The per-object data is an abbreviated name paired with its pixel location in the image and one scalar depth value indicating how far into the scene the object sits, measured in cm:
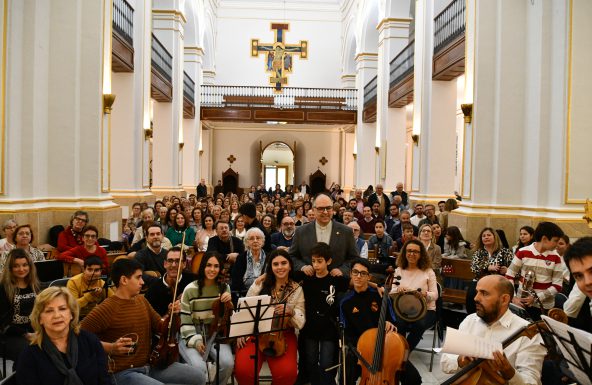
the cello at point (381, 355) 423
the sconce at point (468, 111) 995
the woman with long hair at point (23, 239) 664
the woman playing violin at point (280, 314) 480
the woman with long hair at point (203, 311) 488
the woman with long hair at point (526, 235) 707
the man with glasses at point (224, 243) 723
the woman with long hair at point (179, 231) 884
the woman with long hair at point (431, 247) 734
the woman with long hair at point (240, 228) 829
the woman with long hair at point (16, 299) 499
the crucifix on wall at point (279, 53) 2988
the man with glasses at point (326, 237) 582
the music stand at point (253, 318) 440
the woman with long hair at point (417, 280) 566
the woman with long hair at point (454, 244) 799
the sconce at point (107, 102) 980
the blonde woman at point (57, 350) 330
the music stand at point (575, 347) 276
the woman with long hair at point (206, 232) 848
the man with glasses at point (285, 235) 786
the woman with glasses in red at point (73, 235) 766
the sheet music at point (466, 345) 312
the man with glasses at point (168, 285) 508
